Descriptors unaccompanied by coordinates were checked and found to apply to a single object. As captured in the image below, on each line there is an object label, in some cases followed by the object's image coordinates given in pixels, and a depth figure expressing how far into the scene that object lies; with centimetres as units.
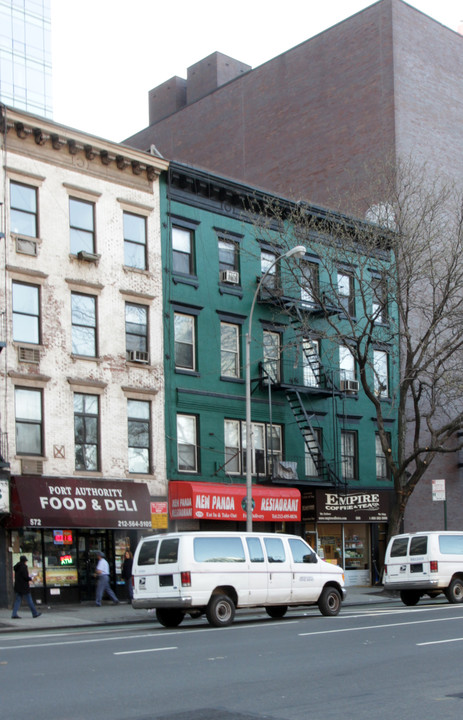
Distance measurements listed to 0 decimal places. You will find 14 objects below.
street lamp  2502
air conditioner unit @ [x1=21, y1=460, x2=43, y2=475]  2525
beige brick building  2553
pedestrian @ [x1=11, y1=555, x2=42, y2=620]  2180
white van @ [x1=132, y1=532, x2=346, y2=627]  1803
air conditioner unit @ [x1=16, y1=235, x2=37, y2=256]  2630
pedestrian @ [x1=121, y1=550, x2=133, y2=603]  2634
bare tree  2939
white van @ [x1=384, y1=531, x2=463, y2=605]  2403
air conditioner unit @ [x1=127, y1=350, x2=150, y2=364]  2842
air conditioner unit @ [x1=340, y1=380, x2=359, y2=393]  3420
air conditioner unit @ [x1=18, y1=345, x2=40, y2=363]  2581
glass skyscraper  5791
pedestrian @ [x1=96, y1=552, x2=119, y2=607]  2525
